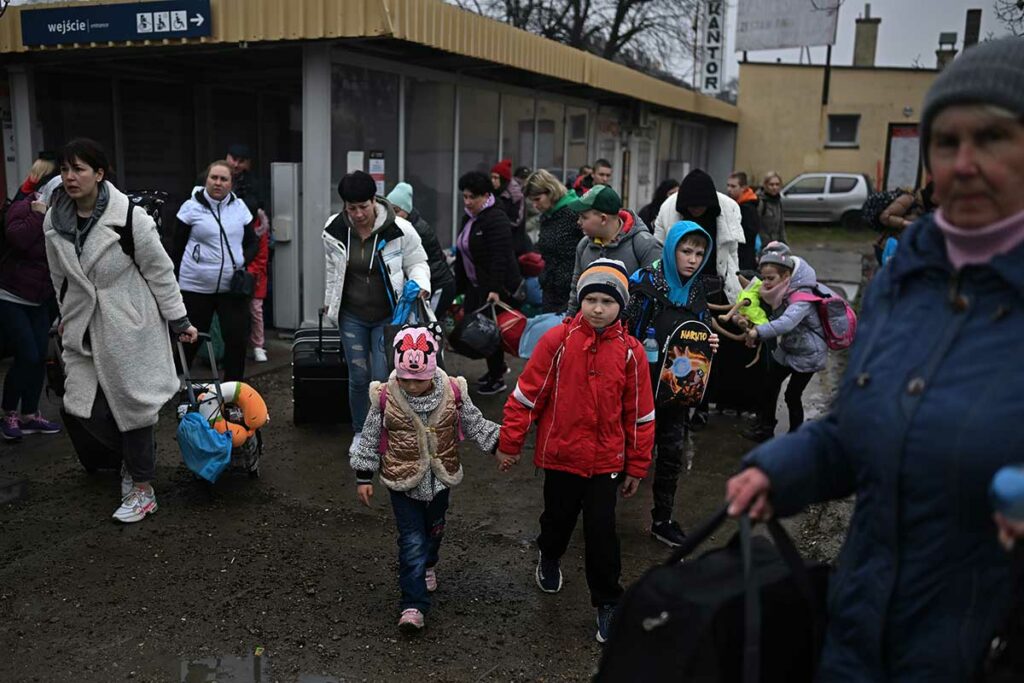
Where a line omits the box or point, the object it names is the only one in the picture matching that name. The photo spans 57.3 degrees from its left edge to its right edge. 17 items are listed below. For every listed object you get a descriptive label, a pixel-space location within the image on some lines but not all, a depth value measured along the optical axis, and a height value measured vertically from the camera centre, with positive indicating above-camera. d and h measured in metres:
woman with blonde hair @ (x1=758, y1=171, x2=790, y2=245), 10.81 -0.40
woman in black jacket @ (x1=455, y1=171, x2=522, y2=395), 7.31 -0.61
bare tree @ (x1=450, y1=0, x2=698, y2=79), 25.58 +3.97
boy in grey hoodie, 5.30 -0.38
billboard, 28.55 +4.52
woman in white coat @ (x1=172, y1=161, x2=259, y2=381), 6.73 -0.75
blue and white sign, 8.77 +1.27
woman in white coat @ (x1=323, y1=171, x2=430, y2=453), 5.87 -0.69
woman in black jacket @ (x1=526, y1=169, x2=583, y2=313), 6.77 -0.60
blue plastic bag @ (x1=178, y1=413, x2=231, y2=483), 5.12 -1.56
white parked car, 26.31 -0.65
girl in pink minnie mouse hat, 3.96 -1.19
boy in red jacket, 3.94 -1.05
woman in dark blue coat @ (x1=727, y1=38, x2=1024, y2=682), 1.68 -0.42
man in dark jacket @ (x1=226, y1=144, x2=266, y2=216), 8.48 -0.18
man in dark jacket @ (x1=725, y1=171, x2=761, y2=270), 8.46 -0.40
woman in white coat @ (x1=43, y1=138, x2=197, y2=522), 4.75 -0.77
